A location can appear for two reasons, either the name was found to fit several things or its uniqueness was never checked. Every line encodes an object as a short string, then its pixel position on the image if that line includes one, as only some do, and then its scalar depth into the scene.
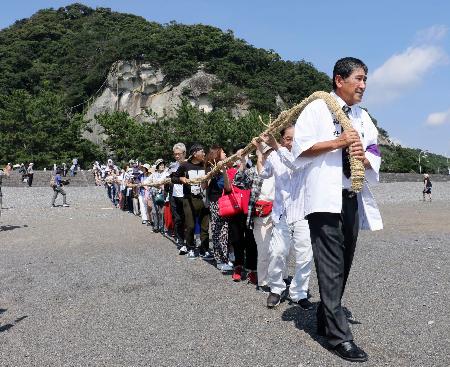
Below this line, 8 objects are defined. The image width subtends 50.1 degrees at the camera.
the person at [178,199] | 8.87
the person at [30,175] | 37.16
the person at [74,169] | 41.16
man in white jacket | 3.73
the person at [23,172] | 37.74
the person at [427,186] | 25.94
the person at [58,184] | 20.72
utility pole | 76.29
